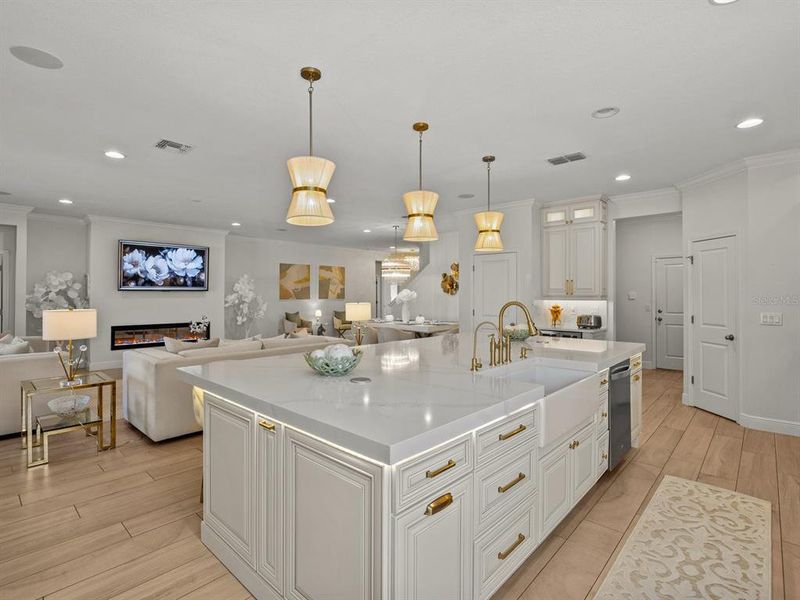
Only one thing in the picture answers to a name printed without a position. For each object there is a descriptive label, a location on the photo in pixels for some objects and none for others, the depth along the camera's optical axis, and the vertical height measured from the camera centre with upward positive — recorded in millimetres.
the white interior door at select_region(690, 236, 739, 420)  4410 -248
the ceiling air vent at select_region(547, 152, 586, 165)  3979 +1443
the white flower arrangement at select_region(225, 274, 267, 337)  8742 +9
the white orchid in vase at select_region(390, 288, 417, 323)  8477 +93
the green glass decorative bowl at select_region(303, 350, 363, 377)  2080 -312
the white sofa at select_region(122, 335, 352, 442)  3639 -772
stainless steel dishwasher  2936 -805
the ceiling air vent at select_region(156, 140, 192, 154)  3624 +1415
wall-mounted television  7484 +697
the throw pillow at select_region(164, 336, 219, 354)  3969 -415
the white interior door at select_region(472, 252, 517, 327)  6141 +296
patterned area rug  1927 -1318
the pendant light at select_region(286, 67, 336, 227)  2258 +643
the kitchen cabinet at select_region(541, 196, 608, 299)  5676 +784
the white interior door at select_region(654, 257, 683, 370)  6902 -157
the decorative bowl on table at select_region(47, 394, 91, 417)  3441 -857
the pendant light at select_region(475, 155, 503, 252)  4020 +716
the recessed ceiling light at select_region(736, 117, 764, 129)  3166 +1415
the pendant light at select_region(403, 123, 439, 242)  3090 +676
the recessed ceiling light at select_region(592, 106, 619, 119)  2961 +1403
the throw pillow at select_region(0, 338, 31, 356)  4098 -456
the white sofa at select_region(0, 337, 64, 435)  3785 -679
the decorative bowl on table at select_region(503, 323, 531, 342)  3373 -243
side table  3262 -974
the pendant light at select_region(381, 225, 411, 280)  8156 +732
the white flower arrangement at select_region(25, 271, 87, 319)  6902 +158
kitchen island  1301 -664
